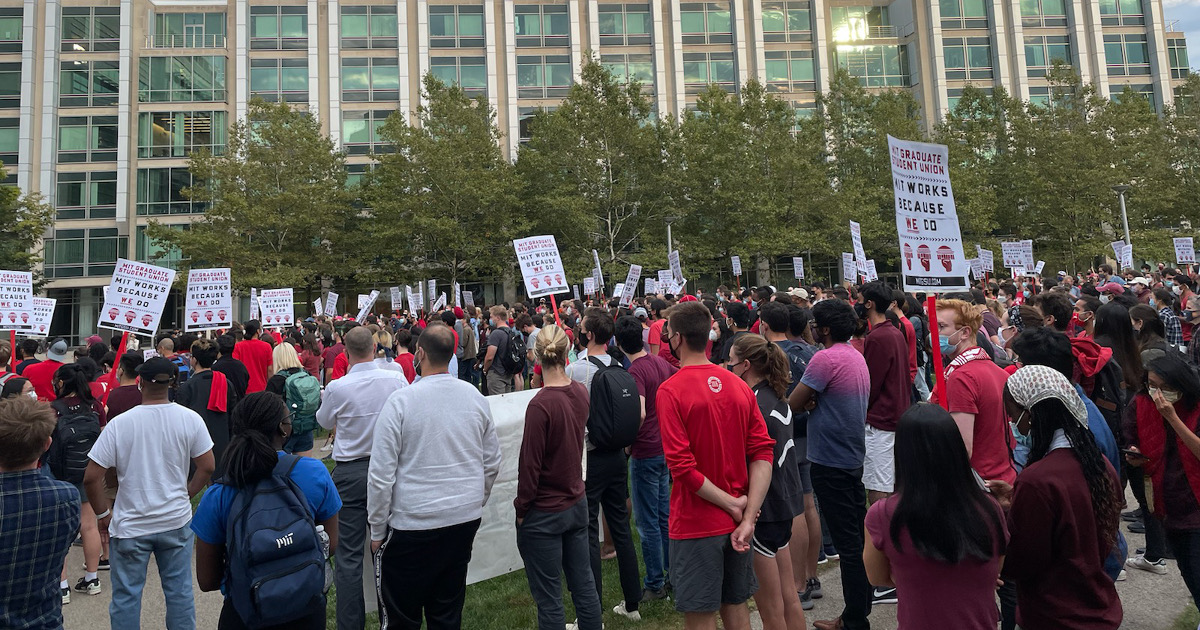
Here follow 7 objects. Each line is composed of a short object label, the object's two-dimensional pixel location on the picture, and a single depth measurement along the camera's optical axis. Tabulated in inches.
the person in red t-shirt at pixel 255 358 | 378.3
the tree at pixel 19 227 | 1395.2
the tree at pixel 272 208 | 1391.5
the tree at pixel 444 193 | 1435.8
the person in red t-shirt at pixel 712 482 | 147.5
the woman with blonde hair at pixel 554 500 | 174.7
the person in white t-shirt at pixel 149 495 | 185.0
